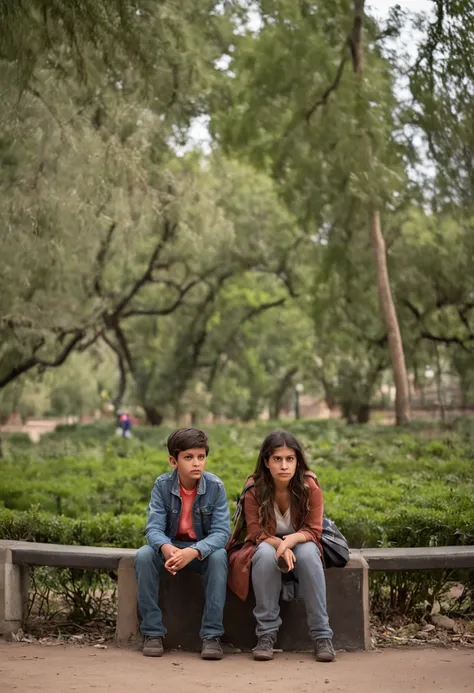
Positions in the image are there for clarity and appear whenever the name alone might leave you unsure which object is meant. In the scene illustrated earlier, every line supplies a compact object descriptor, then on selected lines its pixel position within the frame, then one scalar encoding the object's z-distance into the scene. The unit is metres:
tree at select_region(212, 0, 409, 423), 16.36
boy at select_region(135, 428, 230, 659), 4.89
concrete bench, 5.02
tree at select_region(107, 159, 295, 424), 26.14
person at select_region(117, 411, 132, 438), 24.29
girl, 4.81
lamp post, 41.81
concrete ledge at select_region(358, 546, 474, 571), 5.17
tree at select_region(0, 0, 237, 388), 9.24
